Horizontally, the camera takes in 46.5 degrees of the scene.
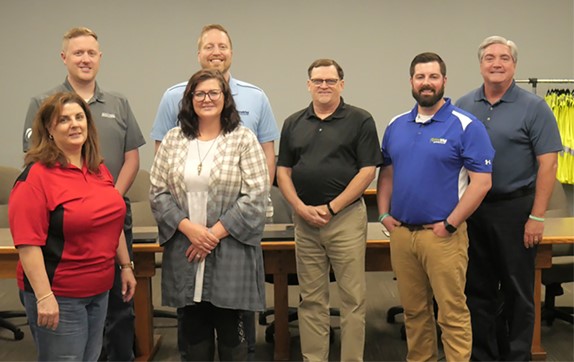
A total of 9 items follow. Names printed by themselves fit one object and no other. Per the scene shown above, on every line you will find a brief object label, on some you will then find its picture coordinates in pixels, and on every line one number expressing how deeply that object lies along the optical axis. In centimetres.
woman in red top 224
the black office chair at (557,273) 402
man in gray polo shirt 314
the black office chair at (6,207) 413
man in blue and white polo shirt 303
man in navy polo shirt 325
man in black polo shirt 320
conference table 355
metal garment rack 570
